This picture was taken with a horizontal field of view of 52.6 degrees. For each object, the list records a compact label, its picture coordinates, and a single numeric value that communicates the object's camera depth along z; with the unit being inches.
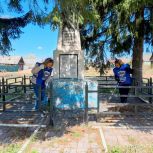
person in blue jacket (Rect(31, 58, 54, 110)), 178.3
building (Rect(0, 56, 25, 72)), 1532.5
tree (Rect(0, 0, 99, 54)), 116.2
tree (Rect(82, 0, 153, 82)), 235.5
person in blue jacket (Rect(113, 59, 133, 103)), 206.2
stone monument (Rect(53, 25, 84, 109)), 191.6
